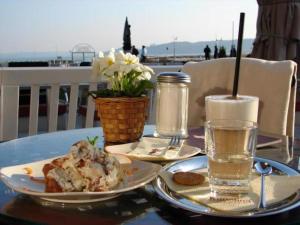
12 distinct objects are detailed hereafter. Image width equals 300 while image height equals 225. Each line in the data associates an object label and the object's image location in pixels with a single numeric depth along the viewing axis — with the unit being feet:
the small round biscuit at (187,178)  2.96
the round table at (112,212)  2.42
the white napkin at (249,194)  2.58
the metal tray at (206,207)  2.43
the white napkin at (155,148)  3.78
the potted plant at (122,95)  4.16
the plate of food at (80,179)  2.64
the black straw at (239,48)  3.99
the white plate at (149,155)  3.62
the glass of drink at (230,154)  2.87
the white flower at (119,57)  4.14
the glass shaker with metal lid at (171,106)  4.35
